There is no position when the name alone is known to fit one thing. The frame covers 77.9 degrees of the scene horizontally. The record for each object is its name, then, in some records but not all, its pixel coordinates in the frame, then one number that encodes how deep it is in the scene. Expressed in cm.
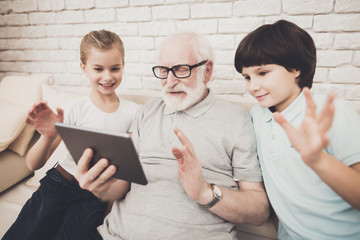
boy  65
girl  105
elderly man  86
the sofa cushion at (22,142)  153
